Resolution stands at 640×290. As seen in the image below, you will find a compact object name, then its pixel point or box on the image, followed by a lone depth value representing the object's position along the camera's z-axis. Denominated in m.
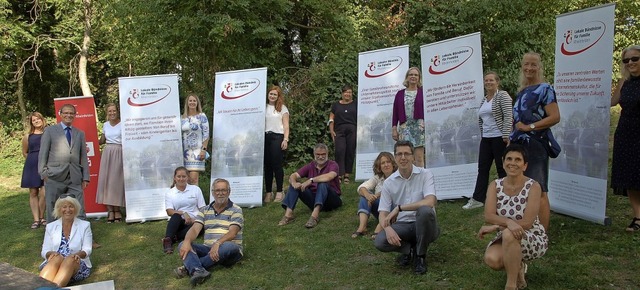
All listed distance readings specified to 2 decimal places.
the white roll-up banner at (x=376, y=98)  8.20
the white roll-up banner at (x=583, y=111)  5.05
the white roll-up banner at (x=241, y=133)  7.71
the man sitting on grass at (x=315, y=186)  6.46
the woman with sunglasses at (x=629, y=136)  4.61
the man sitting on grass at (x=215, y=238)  4.95
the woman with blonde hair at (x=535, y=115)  4.63
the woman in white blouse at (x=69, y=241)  4.95
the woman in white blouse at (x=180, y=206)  6.00
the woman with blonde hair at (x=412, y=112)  7.16
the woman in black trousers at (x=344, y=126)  8.49
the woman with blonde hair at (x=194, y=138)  7.56
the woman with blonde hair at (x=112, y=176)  7.58
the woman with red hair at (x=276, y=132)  7.78
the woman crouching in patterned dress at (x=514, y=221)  3.65
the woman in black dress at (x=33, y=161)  7.39
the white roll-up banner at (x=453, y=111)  6.66
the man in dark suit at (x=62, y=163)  6.27
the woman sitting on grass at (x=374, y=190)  5.60
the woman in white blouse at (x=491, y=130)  5.90
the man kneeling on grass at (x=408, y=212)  4.37
